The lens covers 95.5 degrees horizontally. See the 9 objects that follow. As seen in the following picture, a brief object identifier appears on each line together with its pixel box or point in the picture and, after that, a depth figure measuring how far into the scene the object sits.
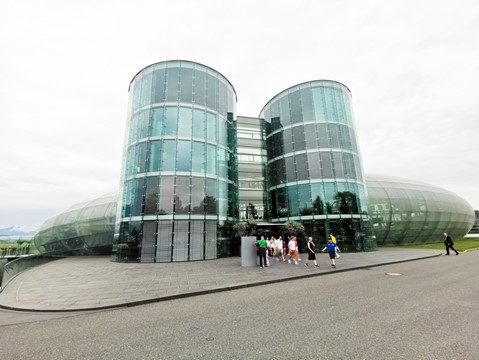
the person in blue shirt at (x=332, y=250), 14.16
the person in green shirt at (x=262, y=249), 14.53
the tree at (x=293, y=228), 22.17
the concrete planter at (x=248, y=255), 15.27
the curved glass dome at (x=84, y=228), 30.78
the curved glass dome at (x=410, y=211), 35.97
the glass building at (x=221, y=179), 20.39
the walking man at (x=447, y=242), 20.30
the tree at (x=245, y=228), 19.97
